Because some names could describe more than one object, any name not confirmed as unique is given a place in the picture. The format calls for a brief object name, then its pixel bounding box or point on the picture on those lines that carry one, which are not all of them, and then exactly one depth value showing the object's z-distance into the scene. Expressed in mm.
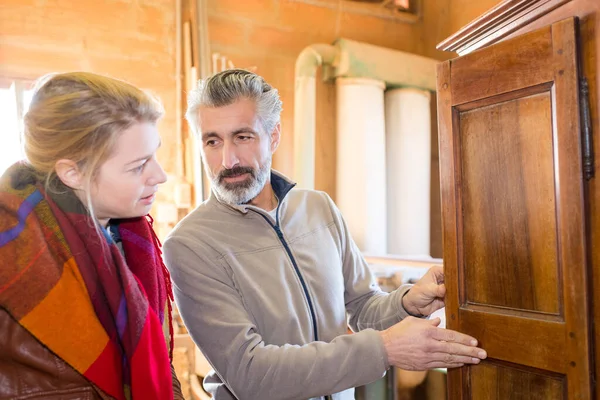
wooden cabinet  1013
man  1260
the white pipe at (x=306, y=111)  2912
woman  996
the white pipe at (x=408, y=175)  3109
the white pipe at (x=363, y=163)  2947
